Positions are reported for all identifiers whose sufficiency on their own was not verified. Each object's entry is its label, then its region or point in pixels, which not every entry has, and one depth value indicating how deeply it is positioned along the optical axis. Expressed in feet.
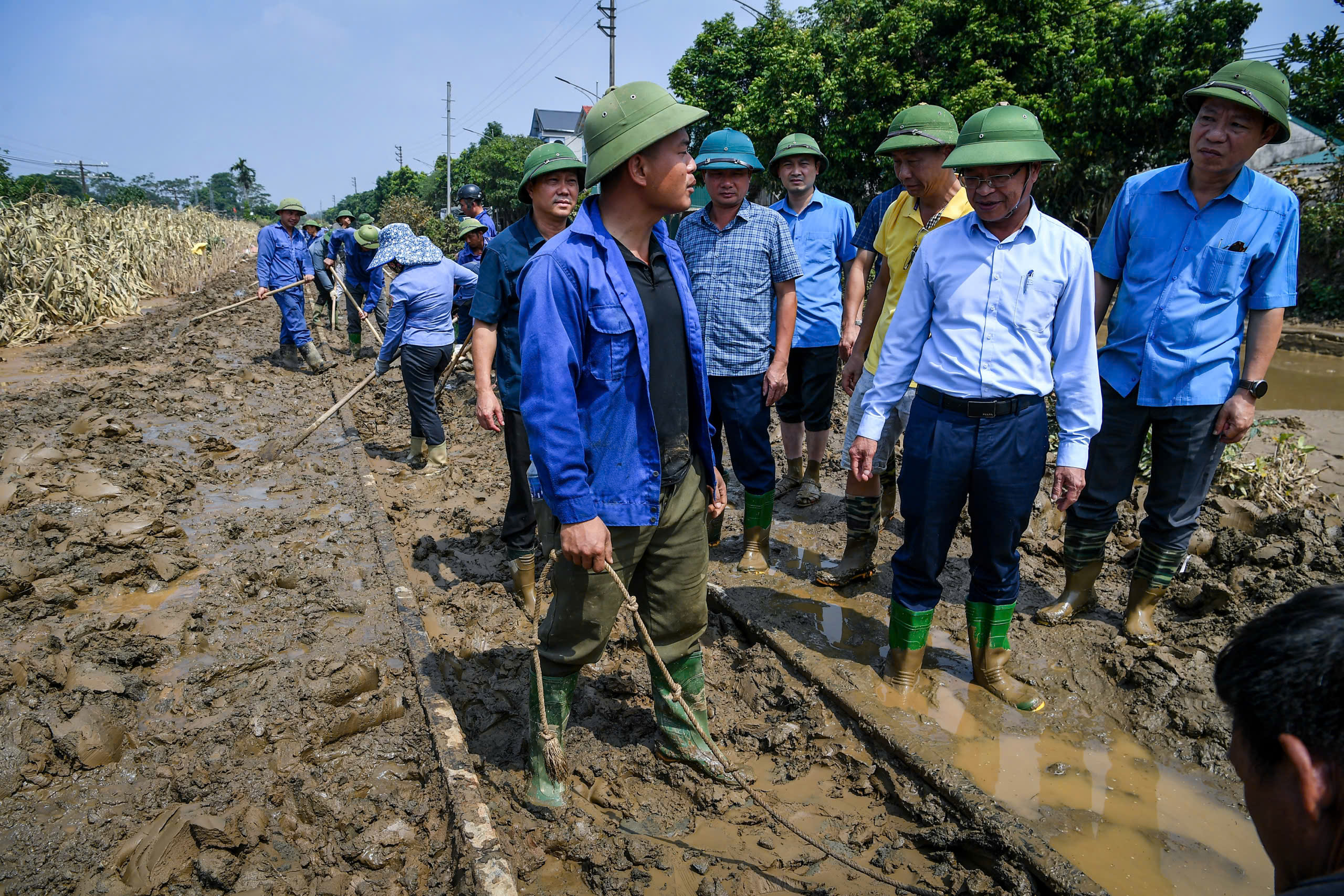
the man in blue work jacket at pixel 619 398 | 7.94
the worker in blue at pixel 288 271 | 36.32
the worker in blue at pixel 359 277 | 32.91
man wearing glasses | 9.77
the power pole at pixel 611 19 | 88.99
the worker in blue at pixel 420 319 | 21.81
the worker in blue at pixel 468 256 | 27.37
